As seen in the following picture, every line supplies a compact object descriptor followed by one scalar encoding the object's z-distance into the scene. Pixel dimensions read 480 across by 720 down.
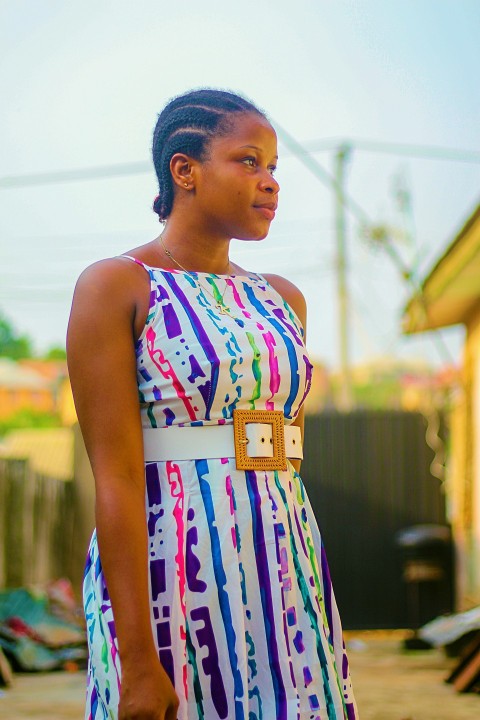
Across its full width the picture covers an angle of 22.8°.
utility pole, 21.64
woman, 1.76
